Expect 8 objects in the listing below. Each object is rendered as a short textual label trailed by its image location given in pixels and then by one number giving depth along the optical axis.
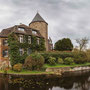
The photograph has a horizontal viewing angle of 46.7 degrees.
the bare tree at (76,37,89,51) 45.66
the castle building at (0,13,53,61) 25.62
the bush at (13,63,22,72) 20.30
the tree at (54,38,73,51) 46.54
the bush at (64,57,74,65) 26.91
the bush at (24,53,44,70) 20.96
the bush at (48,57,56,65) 24.77
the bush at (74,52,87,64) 29.02
